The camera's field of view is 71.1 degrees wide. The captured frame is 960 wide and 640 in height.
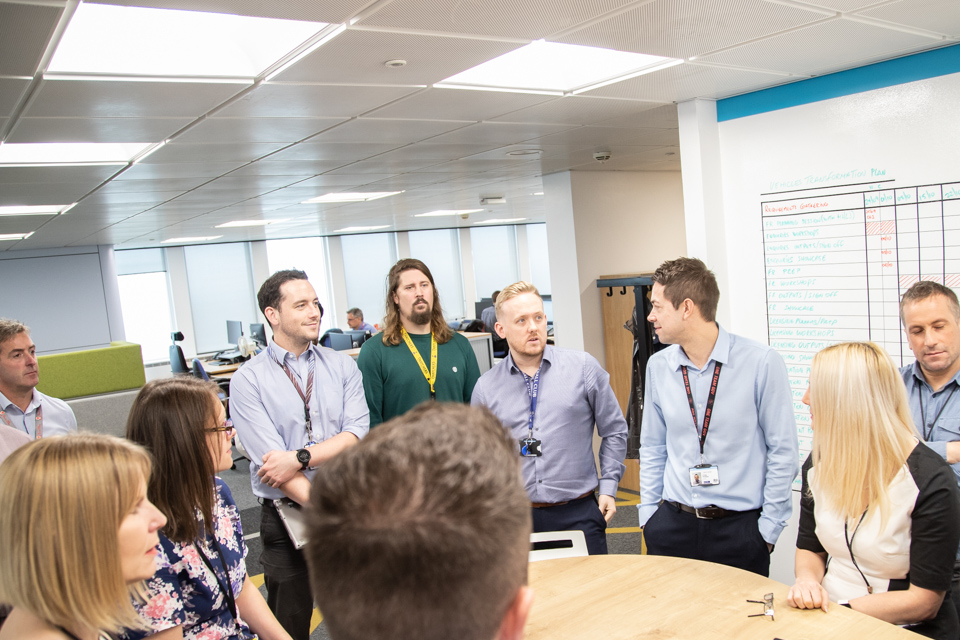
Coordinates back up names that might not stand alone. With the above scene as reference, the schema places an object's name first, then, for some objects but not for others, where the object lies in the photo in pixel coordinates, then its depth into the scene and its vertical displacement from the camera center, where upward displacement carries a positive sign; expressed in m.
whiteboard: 2.82 +0.07
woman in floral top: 1.69 -0.62
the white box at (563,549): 2.32 -1.01
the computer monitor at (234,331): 11.34 -0.73
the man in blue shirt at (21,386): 3.47 -0.40
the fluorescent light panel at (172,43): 1.95 +0.77
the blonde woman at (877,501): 1.72 -0.72
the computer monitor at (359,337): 9.64 -0.87
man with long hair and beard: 3.13 -0.40
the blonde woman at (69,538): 1.20 -0.43
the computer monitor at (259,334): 10.25 -0.74
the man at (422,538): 0.56 -0.23
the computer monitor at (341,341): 9.50 -0.89
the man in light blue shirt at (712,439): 2.32 -0.70
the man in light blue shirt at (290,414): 2.53 -0.52
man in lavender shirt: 2.55 -0.62
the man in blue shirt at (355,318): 10.69 -0.66
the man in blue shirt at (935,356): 2.43 -0.49
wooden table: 1.61 -0.94
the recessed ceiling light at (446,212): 9.74 +0.81
